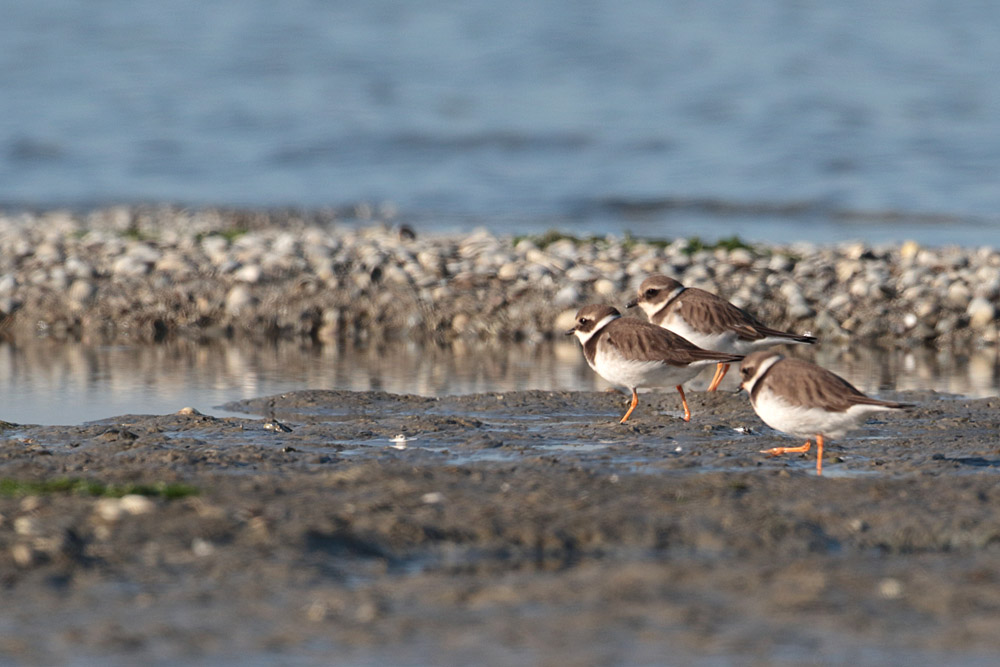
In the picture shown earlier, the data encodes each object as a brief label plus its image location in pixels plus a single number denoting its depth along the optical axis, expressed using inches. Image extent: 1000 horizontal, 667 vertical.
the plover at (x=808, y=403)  566.6
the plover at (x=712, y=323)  799.1
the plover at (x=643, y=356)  709.3
